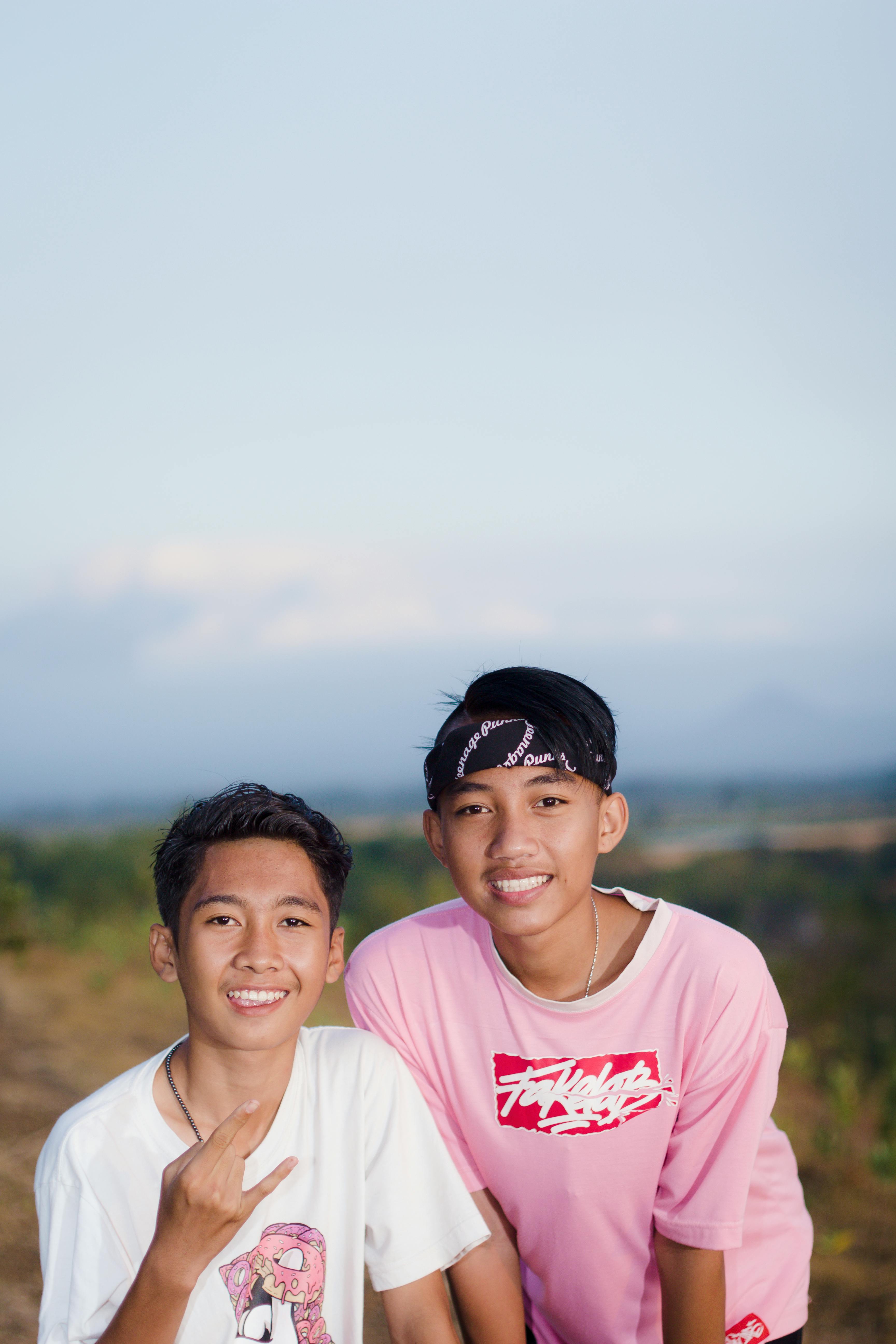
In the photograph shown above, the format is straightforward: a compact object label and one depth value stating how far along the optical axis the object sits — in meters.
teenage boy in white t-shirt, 2.00
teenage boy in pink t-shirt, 2.31
